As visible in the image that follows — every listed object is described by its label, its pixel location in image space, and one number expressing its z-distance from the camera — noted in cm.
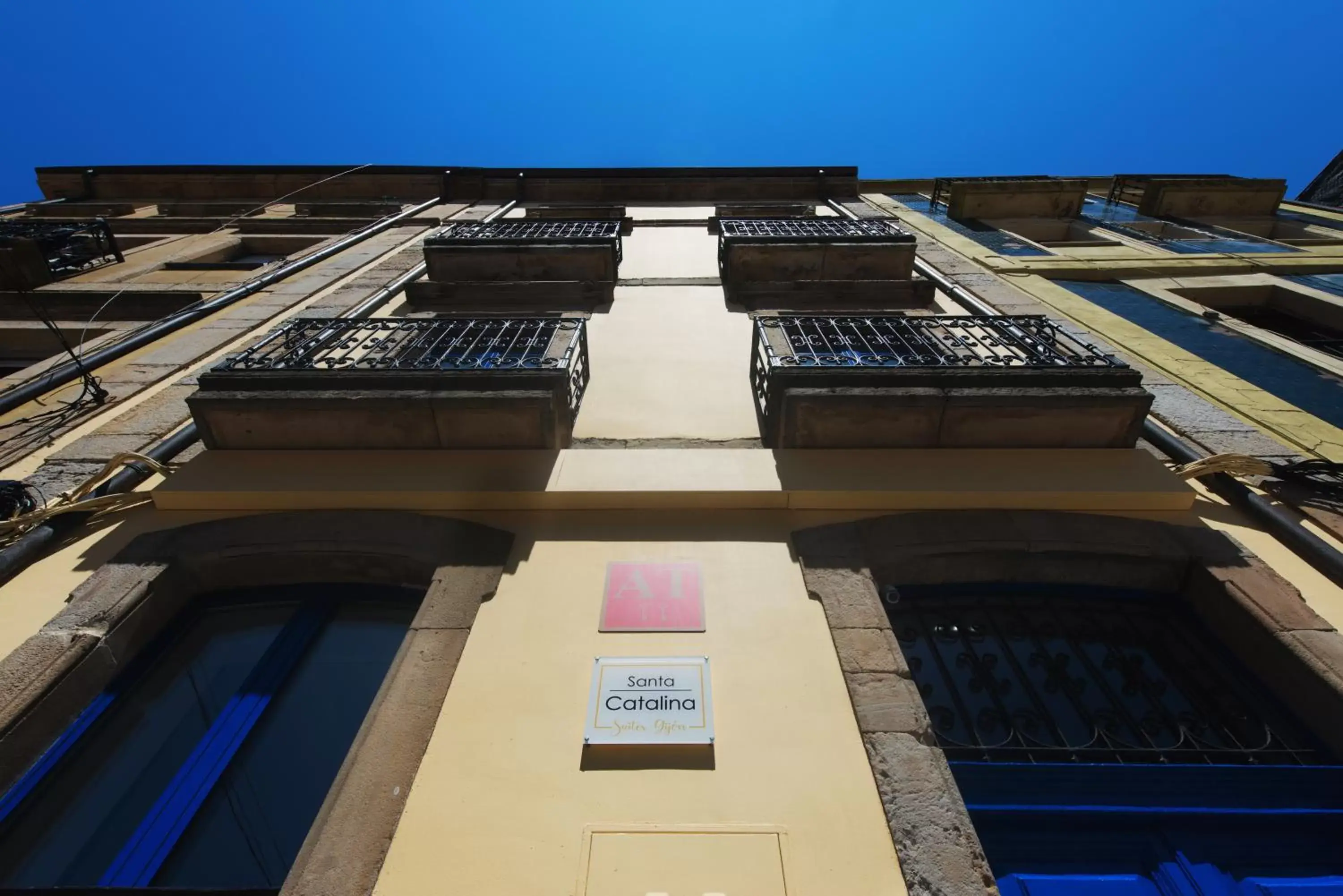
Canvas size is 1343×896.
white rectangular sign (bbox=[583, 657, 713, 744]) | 286
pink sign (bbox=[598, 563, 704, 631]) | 346
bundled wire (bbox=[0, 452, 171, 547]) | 393
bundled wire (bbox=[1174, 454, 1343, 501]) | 425
